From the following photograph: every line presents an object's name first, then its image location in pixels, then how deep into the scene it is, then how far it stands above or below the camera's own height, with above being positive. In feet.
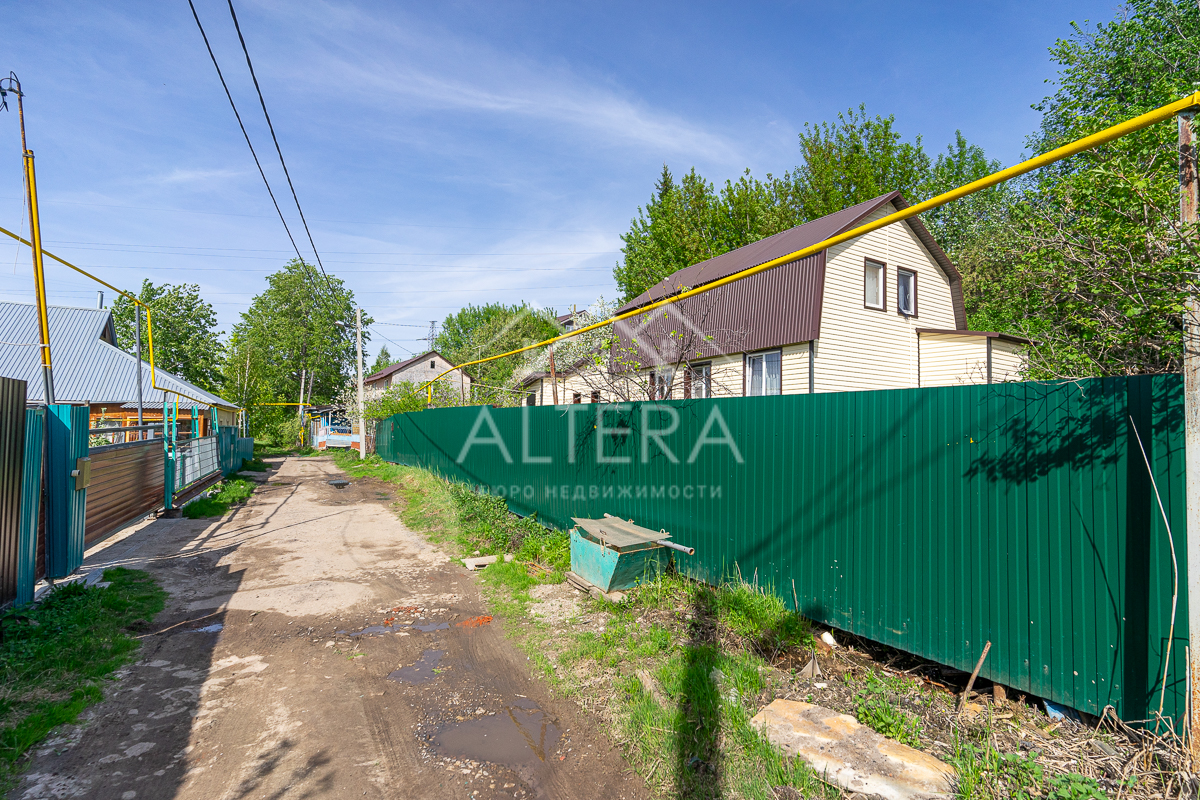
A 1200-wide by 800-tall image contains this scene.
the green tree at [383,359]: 284.49 +26.68
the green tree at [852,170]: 91.30 +40.52
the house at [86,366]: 71.61 +5.61
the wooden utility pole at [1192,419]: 7.93 -0.01
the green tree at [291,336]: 151.02 +20.66
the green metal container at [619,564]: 17.06 -4.62
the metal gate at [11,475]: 15.10 -1.80
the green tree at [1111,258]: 14.46 +4.68
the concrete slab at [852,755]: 8.39 -5.44
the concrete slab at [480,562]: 23.36 -6.21
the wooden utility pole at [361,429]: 86.04 -2.46
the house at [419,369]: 170.60 +13.27
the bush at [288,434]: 142.72 -5.66
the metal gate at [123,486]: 24.35 -3.74
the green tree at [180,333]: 134.00 +18.61
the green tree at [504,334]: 117.70 +21.18
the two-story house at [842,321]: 44.29 +7.92
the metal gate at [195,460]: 38.68 -3.77
